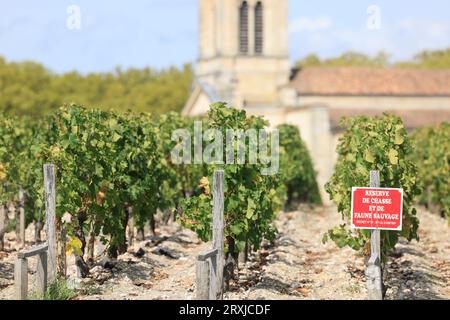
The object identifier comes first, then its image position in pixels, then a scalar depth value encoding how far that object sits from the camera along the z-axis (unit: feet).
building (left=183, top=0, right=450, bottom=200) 143.54
